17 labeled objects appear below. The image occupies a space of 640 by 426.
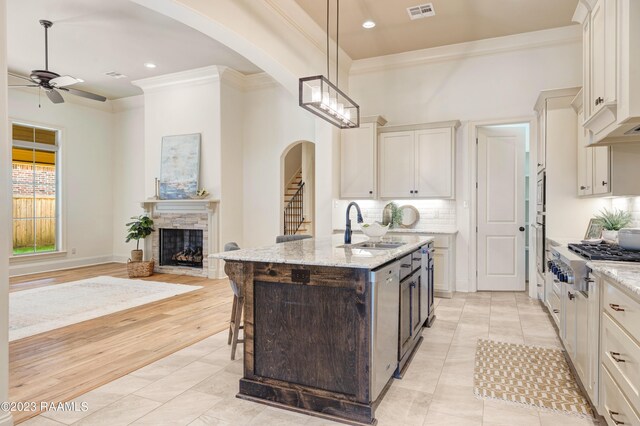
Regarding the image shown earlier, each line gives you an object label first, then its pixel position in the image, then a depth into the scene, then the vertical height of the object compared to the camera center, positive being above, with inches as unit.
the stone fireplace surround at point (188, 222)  272.2 -8.9
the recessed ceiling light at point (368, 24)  198.3 +95.5
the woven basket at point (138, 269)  276.4 -42.1
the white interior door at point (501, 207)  226.7 +1.6
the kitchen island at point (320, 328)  88.7 -28.7
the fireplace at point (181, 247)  288.7 -28.6
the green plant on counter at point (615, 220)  144.1 -3.9
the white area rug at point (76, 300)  168.6 -48.0
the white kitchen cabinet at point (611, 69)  87.7 +36.1
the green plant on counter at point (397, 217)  237.1 -4.4
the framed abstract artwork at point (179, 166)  278.5 +31.5
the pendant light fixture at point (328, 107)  128.0 +36.0
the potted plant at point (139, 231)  281.7 -15.8
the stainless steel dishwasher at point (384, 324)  88.7 -28.2
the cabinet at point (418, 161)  220.5 +28.4
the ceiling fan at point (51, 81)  190.1 +64.2
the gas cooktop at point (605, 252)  92.9 -11.1
